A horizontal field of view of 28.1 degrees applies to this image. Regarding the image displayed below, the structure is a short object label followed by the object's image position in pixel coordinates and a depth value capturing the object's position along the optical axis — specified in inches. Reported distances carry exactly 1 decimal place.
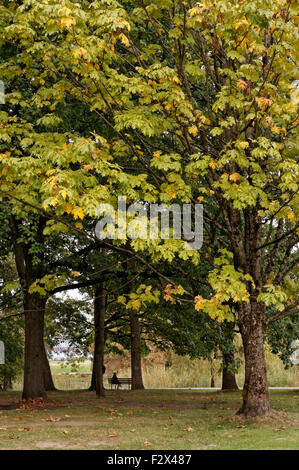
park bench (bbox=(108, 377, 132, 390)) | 1254.6
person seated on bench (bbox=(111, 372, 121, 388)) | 1236.0
